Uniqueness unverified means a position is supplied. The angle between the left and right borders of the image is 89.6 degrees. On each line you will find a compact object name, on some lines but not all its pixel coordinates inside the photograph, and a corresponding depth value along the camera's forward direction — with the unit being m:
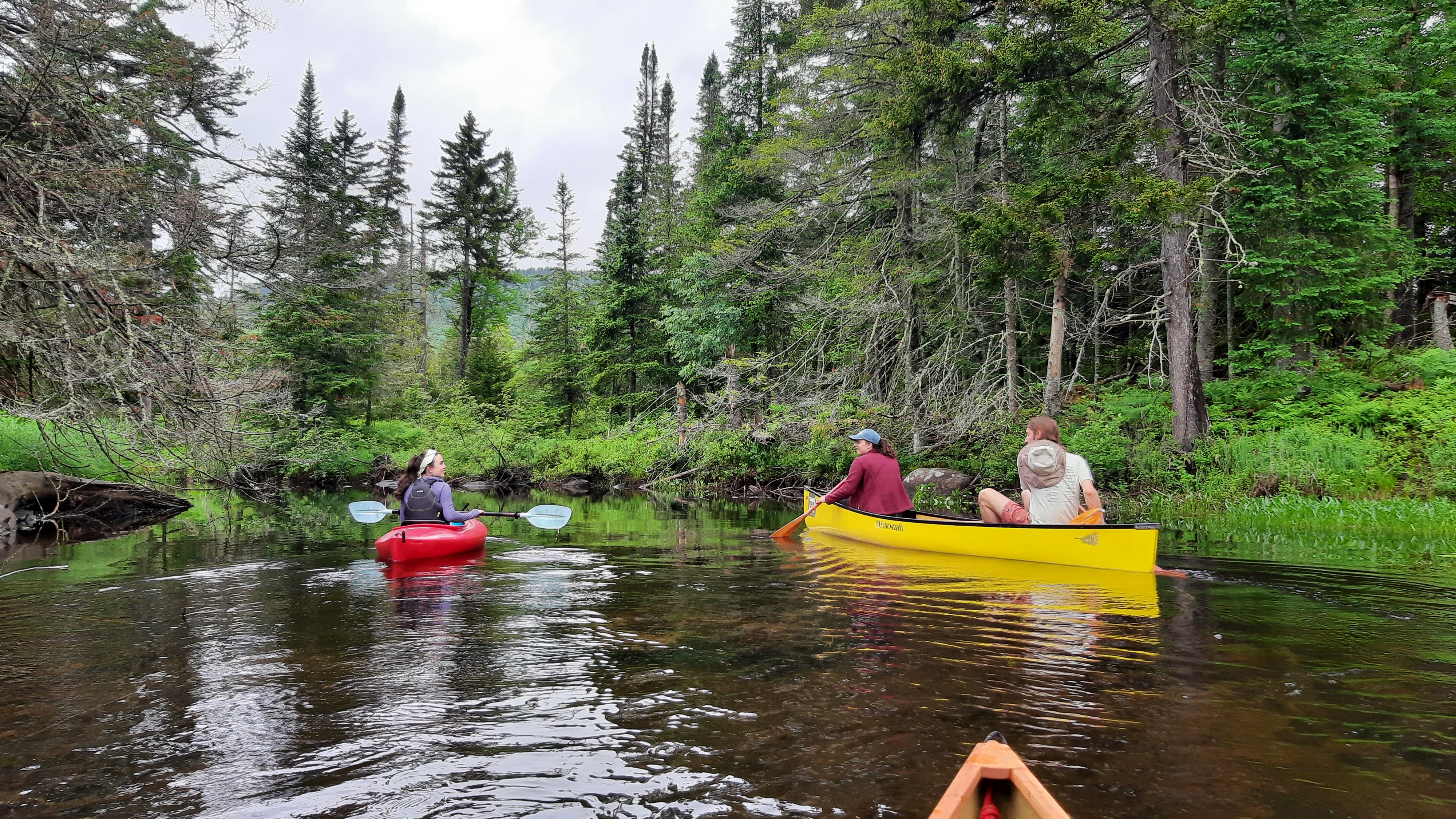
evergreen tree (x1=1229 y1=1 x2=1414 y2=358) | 13.68
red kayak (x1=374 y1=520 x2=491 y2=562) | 8.38
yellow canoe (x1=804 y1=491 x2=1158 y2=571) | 6.94
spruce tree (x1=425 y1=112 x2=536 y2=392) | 34.56
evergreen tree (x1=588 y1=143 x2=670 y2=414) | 29.17
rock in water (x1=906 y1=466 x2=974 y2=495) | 15.95
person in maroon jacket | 9.87
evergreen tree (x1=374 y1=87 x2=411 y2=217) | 35.53
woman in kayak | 8.99
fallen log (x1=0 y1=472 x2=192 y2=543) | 13.16
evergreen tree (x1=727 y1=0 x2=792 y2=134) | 27.00
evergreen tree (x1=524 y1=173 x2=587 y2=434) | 32.38
